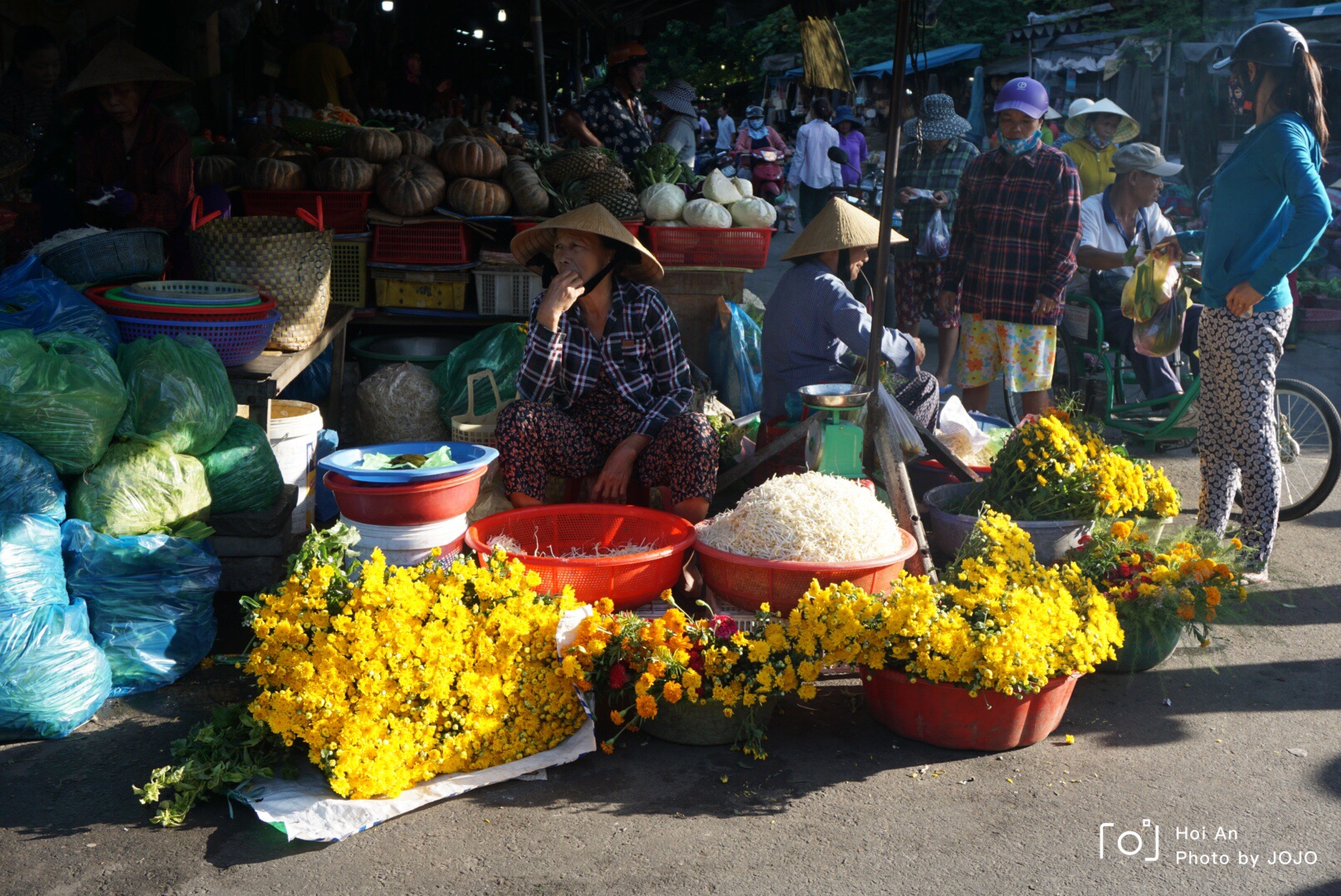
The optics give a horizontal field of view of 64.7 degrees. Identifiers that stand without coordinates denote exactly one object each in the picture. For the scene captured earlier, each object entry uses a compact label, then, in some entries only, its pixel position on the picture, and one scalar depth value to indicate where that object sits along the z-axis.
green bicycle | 4.93
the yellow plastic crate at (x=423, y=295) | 5.78
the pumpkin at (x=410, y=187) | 5.59
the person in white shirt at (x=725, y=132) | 22.66
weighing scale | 4.04
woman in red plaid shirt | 5.27
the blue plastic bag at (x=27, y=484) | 3.03
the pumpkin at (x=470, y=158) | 5.83
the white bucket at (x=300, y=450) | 4.23
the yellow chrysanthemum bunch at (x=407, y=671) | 2.63
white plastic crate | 5.78
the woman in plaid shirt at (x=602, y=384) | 3.92
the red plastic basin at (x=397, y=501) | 3.31
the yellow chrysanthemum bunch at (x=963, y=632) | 2.81
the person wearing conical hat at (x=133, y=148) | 4.70
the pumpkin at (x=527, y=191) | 5.82
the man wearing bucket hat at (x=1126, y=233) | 5.92
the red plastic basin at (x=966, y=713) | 2.92
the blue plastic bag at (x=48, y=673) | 2.82
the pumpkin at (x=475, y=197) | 5.68
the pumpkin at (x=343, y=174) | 5.61
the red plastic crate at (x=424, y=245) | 5.71
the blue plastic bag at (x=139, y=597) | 3.16
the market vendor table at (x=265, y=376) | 3.99
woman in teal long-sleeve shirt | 3.92
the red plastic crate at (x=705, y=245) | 5.89
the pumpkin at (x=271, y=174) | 5.63
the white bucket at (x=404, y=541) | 3.37
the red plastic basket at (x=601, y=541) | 3.28
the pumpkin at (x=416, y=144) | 6.00
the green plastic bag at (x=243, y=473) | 3.65
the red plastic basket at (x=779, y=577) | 3.24
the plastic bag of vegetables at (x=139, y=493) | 3.23
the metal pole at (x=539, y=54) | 7.35
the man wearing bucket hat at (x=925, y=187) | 7.50
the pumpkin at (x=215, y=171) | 5.68
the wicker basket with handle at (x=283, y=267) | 4.29
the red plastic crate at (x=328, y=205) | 5.62
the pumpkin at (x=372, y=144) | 5.78
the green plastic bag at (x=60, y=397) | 3.10
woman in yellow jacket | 6.96
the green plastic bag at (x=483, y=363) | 5.20
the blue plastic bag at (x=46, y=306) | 3.50
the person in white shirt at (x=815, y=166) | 13.21
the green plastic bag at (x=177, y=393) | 3.48
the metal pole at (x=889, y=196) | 3.84
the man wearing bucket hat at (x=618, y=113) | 7.44
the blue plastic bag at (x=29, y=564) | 2.85
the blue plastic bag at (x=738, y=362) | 5.73
